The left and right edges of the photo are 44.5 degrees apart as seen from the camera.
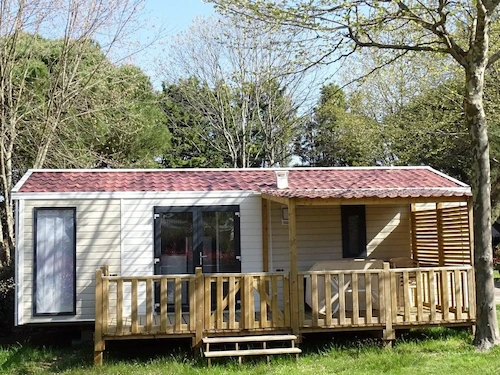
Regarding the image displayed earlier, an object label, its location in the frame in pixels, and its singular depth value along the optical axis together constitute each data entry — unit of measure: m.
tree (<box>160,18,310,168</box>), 21.36
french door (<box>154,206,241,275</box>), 9.83
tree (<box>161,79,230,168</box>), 24.02
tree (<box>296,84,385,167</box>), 23.36
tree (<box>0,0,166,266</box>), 12.16
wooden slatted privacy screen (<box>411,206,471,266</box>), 9.98
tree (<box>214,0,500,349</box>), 8.05
